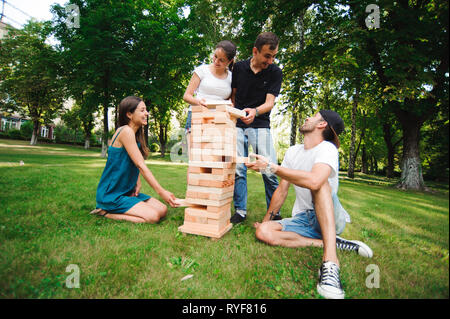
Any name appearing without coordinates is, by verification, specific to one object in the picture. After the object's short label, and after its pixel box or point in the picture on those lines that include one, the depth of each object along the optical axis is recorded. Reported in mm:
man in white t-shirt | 1957
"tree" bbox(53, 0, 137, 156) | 13375
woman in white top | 3117
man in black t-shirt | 3420
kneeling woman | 3053
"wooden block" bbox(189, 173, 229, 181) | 2704
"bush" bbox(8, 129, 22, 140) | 31067
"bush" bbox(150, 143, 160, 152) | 34312
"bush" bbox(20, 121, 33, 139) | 32294
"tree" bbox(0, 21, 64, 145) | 15570
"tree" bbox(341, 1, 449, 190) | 4477
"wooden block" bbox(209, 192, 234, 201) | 2668
